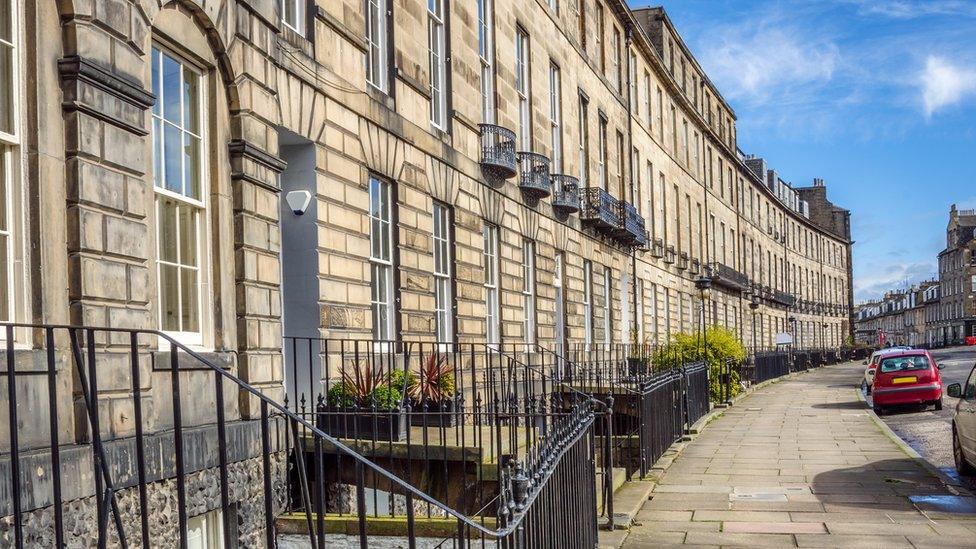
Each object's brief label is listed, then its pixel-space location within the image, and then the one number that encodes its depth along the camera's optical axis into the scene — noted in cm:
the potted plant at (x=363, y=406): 962
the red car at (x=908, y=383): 2433
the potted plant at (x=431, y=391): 1091
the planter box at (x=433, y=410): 1078
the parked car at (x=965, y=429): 1270
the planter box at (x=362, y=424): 959
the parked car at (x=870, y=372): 3238
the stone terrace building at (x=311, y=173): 614
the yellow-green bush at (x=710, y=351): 2605
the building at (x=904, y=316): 13850
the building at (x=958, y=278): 10806
